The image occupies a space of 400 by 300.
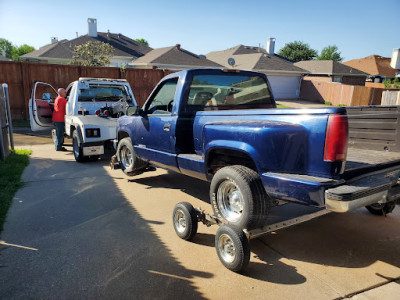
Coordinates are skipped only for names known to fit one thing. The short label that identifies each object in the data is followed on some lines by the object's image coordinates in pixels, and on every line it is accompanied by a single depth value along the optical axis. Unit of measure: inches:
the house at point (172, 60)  1048.2
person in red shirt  348.2
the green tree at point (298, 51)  2474.2
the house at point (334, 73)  1349.7
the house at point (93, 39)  1078.5
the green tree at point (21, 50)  2812.3
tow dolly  121.9
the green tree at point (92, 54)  843.4
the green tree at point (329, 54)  2561.5
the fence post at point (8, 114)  332.2
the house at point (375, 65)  1904.3
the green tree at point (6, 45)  3586.4
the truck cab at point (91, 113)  297.4
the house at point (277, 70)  1225.4
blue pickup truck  108.3
